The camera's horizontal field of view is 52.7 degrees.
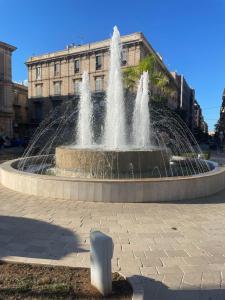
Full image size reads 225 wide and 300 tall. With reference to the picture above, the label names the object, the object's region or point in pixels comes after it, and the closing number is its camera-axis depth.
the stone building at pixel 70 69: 30.43
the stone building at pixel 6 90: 31.47
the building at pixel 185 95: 59.07
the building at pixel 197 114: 86.89
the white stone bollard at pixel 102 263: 2.51
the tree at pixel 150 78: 21.98
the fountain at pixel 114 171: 5.91
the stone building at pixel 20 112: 37.07
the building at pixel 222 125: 50.26
